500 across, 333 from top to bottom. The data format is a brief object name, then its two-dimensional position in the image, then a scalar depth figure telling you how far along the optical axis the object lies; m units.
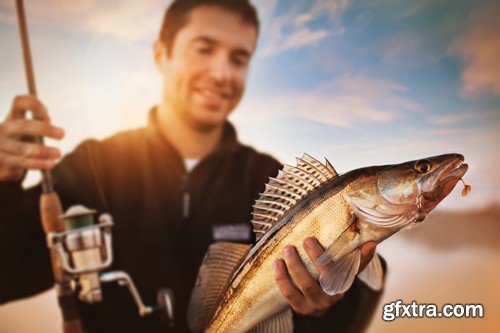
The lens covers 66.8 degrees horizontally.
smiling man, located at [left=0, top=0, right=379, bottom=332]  1.59
